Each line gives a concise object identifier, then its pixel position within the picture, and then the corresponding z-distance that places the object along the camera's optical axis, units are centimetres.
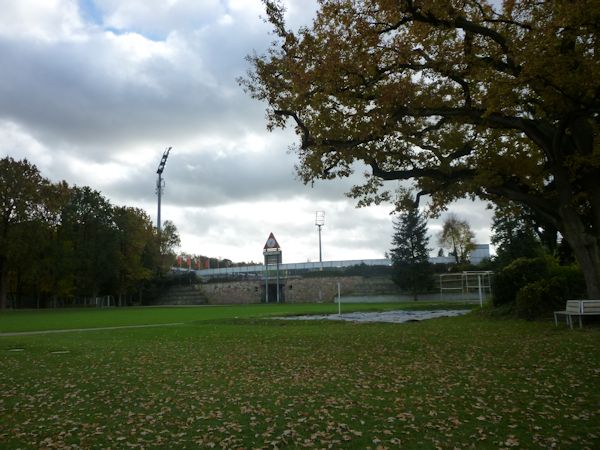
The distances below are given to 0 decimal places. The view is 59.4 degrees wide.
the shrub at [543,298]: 1931
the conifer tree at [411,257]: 6050
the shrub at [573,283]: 1969
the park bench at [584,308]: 1481
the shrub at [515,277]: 2178
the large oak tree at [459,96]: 1272
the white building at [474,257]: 7369
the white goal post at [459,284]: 5418
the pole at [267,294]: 7406
